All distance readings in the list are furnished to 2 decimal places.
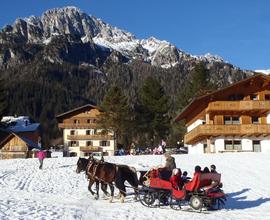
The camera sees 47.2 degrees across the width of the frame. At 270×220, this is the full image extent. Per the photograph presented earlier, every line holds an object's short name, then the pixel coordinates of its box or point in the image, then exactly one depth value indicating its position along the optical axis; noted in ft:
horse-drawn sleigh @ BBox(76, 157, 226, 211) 33.78
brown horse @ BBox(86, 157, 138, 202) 37.54
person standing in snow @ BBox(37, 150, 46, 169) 69.32
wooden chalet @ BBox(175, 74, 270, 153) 104.55
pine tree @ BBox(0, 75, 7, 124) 151.56
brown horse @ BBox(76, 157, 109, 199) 41.65
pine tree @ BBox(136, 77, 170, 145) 148.58
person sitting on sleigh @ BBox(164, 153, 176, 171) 38.20
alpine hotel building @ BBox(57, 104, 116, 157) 176.78
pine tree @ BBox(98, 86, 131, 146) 144.21
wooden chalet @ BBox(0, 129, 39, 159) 157.05
